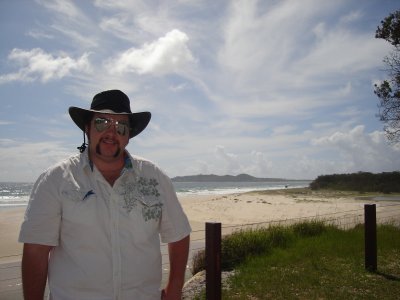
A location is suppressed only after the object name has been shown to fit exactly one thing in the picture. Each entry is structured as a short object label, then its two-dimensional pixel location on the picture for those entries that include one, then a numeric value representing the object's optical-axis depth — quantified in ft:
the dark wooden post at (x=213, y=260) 12.27
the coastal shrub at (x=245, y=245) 21.57
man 6.69
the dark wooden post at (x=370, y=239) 19.85
